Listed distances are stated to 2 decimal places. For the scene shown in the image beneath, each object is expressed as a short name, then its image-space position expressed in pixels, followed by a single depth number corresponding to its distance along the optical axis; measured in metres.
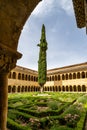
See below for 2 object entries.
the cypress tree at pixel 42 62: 14.34
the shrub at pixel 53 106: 6.05
